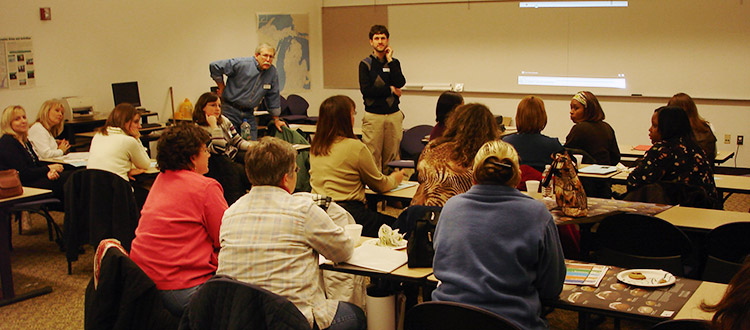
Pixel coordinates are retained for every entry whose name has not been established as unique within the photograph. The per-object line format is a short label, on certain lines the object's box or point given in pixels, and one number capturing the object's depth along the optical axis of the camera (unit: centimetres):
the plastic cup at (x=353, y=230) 313
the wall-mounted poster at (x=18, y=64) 720
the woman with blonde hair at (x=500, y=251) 236
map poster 1044
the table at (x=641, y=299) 238
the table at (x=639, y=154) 590
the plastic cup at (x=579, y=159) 518
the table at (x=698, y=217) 357
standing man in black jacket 723
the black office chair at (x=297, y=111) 991
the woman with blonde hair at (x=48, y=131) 611
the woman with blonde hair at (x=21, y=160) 569
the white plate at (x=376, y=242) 319
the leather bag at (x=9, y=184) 452
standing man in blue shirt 714
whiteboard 848
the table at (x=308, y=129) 778
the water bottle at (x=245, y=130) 690
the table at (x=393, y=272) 282
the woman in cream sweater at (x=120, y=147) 520
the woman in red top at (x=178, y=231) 311
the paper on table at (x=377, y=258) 291
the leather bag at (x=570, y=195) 355
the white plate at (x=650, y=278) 264
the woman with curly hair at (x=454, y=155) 369
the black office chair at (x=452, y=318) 213
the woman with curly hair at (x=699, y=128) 561
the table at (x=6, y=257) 449
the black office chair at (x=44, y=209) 514
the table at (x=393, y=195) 436
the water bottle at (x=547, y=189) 401
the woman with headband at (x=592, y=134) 547
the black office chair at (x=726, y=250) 330
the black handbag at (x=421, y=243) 289
